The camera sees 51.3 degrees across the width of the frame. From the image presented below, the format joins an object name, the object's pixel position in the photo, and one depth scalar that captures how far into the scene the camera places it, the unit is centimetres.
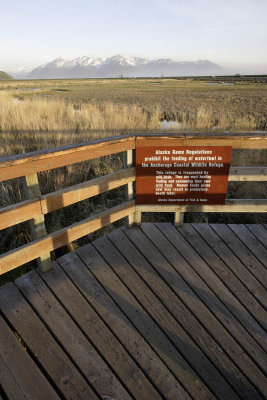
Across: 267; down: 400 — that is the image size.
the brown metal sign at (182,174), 302
